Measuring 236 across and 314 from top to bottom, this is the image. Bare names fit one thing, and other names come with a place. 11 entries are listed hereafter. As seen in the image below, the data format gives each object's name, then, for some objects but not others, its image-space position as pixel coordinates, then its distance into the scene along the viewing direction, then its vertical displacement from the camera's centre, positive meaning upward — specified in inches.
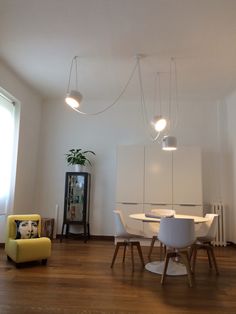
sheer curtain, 178.5 +29.3
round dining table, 130.3 -38.5
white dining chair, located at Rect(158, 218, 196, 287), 118.3 -18.4
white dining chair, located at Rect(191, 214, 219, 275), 135.2 -22.4
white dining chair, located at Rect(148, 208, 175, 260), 139.9 -11.1
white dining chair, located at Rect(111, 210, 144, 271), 143.2 -22.7
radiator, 203.6 -27.7
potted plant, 216.5 +28.5
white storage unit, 198.8 +9.7
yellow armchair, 133.8 -29.4
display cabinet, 210.8 -8.2
